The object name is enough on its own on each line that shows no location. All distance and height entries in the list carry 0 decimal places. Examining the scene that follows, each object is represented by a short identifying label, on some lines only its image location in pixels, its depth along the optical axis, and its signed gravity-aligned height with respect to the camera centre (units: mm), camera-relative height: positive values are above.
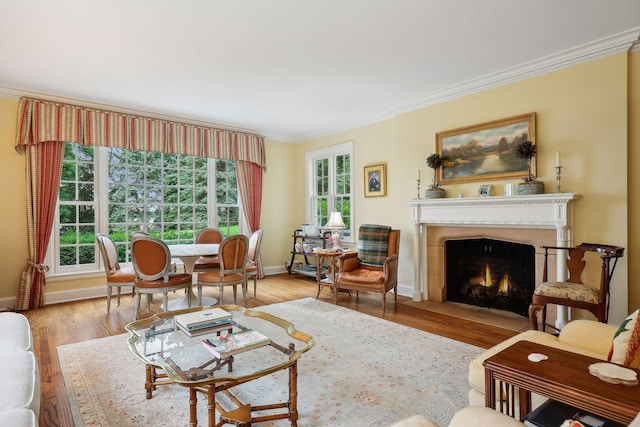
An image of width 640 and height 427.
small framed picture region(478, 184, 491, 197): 4020 +213
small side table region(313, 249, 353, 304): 4574 -696
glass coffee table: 1725 -815
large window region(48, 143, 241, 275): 4918 +195
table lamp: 5264 -200
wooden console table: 1187 -652
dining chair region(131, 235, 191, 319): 3818 -592
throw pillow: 1415 -569
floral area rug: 2062 -1191
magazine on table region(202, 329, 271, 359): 1940 -763
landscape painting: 3814 +703
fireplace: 3445 -194
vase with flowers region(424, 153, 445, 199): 4438 +317
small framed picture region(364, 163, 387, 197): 5352 +465
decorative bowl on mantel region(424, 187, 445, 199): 4430 +213
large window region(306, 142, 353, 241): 6086 +495
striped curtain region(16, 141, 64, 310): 4445 -53
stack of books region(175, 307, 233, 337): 2284 -738
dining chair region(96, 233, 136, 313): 4152 -726
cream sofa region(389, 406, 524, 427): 1121 -690
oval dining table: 4273 -525
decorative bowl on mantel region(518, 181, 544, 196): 3562 +221
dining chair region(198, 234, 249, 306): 4191 -672
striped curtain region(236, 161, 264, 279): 6348 +367
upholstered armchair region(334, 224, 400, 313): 4203 -694
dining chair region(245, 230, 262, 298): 4886 -537
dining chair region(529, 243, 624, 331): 2816 -668
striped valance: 4461 +1174
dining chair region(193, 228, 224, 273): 5310 -401
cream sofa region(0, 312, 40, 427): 1341 -764
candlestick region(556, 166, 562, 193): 3499 +316
